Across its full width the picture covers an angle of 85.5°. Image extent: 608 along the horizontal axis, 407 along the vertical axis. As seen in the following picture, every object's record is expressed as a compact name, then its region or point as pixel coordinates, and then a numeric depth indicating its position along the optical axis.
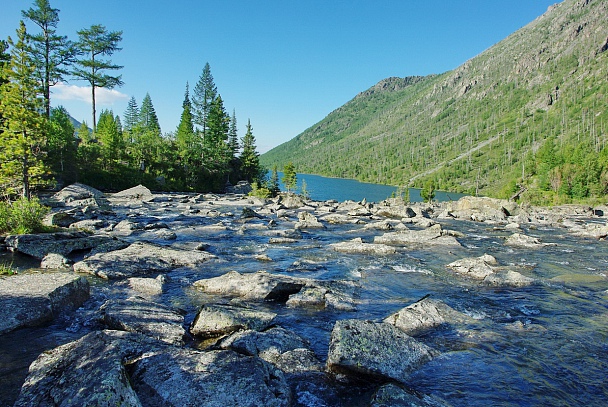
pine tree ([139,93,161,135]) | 114.94
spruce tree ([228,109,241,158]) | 92.26
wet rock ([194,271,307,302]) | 12.40
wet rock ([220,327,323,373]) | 7.69
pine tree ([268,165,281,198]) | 83.61
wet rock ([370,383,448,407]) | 5.77
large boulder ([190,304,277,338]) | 9.03
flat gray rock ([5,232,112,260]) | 16.89
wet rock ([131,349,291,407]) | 5.49
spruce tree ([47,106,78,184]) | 49.77
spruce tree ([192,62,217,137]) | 89.69
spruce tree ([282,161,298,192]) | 94.19
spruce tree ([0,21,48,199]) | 25.61
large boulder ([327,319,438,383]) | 7.37
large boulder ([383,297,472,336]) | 10.00
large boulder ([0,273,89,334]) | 9.02
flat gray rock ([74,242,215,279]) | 14.42
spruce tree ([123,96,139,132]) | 117.44
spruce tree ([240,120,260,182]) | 89.56
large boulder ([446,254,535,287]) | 15.08
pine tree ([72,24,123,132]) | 59.91
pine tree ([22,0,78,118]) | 50.81
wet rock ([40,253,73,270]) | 15.14
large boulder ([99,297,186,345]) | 8.55
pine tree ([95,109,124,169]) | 59.81
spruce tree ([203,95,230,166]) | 79.19
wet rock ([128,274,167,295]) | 12.77
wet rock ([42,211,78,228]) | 23.28
